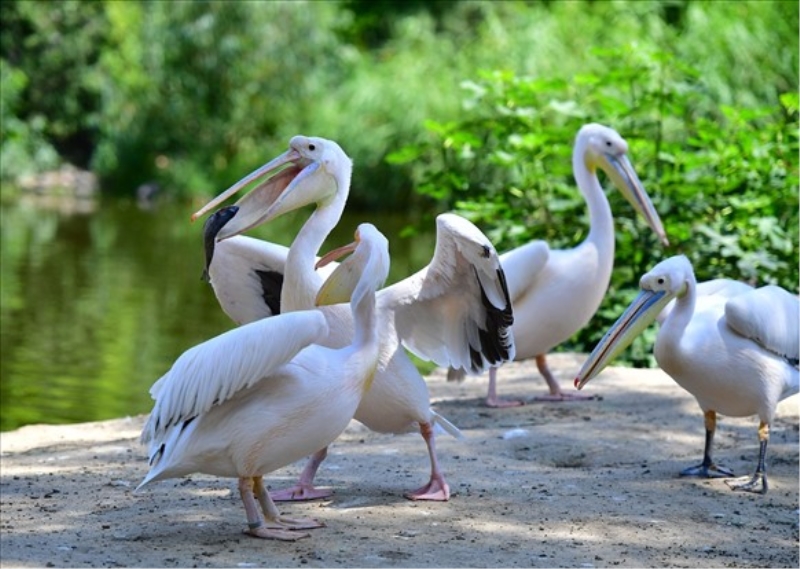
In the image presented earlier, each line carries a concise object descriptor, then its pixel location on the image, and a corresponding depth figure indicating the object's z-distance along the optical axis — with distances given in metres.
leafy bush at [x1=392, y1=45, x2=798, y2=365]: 15.98
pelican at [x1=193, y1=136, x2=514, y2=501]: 9.09
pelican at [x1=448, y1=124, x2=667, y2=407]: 12.59
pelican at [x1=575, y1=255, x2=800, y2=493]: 9.66
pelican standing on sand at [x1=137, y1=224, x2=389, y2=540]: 7.63
